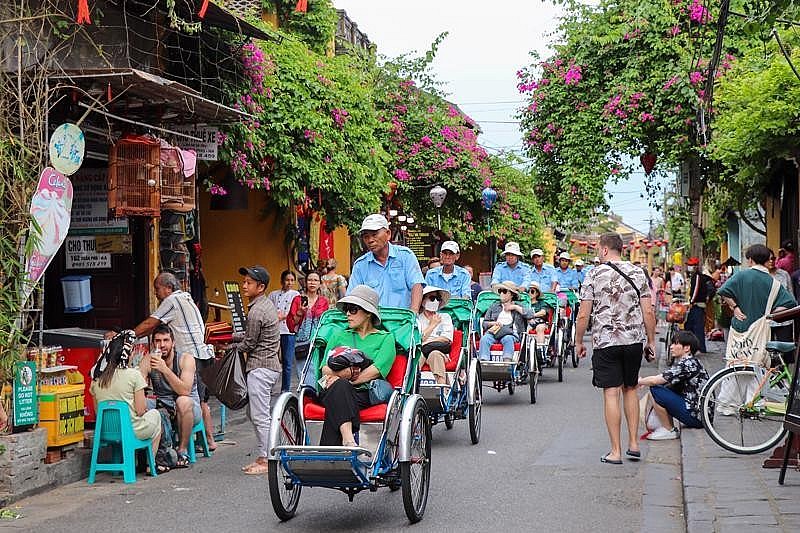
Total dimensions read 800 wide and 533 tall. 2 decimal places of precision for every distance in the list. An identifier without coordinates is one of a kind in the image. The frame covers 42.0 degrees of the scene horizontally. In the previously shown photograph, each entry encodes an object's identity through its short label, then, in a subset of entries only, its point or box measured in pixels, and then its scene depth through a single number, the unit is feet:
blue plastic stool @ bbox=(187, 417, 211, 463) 33.32
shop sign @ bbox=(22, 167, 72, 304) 30.35
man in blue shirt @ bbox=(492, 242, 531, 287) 51.16
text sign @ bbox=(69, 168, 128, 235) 41.73
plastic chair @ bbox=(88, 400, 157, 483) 30.01
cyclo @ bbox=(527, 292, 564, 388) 52.73
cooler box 29.81
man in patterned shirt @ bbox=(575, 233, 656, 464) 30.55
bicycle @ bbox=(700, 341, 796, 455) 31.40
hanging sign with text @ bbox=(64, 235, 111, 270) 43.47
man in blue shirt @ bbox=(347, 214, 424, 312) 32.22
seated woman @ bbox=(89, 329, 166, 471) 30.25
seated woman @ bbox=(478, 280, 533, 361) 45.11
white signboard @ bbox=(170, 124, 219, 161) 43.80
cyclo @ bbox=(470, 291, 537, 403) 44.34
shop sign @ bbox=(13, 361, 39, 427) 28.71
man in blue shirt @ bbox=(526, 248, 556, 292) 61.36
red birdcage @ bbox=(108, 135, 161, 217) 37.35
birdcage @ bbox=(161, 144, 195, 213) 38.96
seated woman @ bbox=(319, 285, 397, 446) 23.82
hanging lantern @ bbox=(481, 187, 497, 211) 94.48
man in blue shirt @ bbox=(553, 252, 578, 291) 70.64
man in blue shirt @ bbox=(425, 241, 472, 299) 43.62
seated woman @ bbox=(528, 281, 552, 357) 52.19
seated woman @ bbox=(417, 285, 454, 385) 34.47
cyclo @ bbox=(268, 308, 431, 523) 22.43
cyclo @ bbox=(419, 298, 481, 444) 33.71
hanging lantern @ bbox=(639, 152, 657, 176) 72.38
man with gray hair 33.24
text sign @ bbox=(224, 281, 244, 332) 45.23
